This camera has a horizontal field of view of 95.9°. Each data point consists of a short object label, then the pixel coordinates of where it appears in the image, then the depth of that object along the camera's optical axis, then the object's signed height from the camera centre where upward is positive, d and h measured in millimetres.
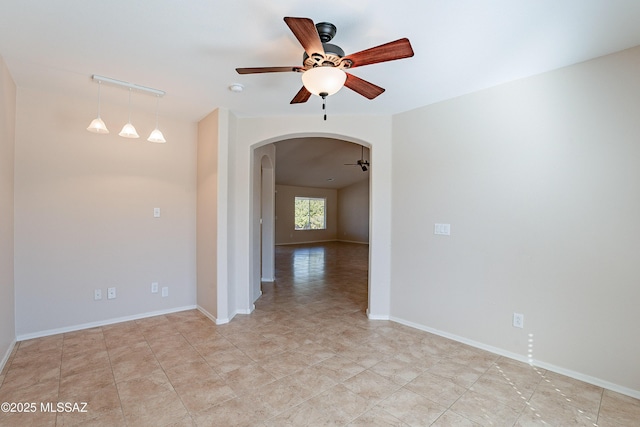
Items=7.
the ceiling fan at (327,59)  1586 +937
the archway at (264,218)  3898 -60
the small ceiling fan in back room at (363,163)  7555 +1398
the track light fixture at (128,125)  2589 +857
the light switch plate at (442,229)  3020 -148
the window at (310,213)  11898 +75
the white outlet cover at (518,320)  2534 -926
